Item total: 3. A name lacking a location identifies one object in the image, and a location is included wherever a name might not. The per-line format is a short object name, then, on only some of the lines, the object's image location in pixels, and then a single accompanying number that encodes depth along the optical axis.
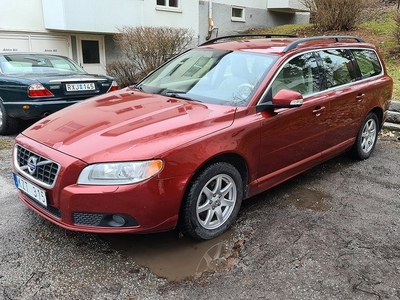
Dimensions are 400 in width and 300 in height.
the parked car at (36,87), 5.91
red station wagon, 2.66
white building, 11.59
